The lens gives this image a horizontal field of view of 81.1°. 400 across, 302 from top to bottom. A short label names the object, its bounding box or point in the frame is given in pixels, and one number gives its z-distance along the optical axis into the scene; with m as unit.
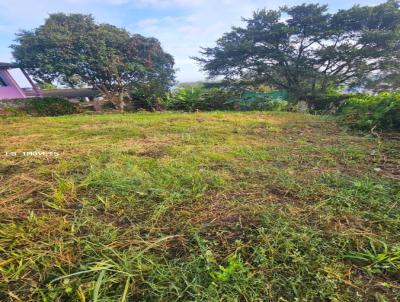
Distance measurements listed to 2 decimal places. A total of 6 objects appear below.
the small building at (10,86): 12.60
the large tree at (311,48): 10.51
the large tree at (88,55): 11.36
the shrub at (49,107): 8.84
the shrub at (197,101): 10.03
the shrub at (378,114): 3.60
